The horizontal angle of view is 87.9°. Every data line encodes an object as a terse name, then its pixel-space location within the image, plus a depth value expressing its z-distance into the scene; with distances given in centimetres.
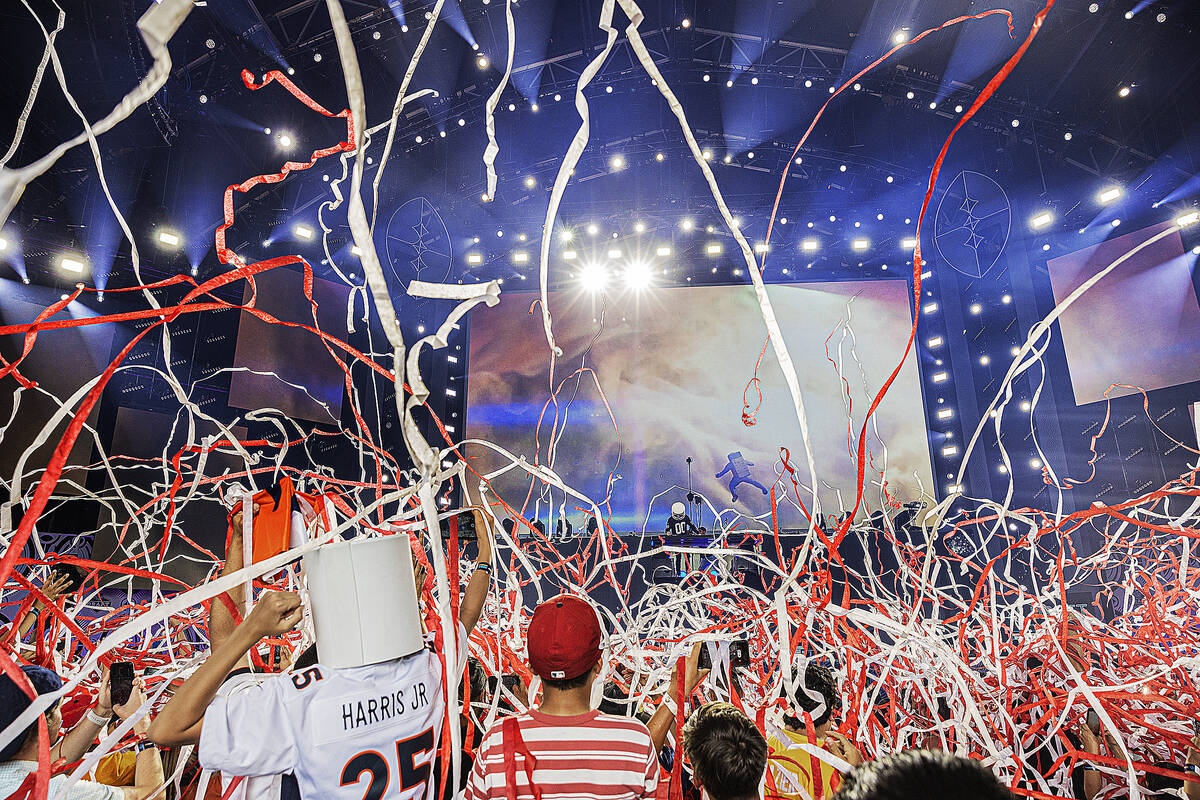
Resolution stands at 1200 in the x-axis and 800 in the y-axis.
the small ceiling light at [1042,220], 794
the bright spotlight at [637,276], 987
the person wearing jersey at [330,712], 107
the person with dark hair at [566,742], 131
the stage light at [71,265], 622
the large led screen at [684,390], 933
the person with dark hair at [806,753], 167
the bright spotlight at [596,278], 984
